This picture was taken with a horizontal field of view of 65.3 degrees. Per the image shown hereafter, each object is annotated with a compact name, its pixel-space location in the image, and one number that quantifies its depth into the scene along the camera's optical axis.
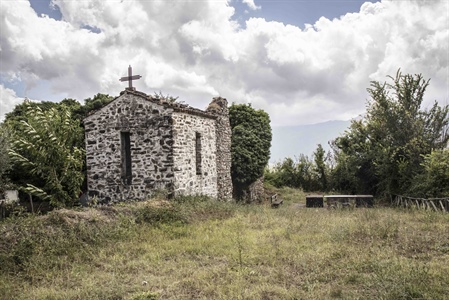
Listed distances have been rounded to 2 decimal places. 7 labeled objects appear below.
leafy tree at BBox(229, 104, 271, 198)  21.34
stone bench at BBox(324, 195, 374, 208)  16.75
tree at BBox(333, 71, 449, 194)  17.41
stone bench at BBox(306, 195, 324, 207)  17.52
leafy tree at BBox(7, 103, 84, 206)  12.85
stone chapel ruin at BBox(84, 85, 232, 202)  13.81
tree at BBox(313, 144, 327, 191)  26.38
